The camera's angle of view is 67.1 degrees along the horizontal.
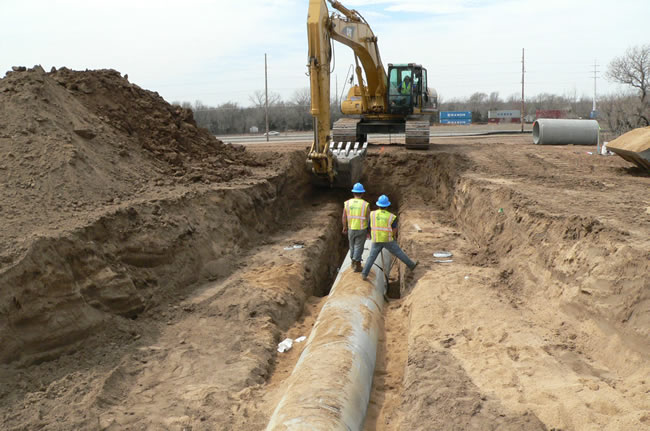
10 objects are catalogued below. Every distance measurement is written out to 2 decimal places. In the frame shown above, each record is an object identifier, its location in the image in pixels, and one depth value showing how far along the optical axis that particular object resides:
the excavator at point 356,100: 11.53
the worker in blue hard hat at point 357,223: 9.12
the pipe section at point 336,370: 4.61
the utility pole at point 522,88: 33.32
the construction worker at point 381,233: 8.66
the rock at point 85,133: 10.12
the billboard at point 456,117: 49.32
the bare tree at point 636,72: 33.09
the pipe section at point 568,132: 20.02
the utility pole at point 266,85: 31.42
